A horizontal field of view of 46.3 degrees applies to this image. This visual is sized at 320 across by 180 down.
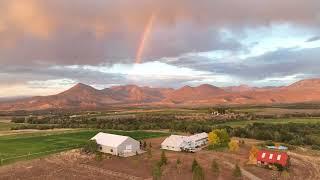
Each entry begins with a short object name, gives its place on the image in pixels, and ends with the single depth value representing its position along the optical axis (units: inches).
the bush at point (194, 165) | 2610.7
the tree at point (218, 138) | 3782.0
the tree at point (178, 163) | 2807.6
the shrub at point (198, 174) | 2409.0
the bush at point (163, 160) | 2805.1
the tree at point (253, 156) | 2989.7
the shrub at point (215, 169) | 2611.2
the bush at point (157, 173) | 2469.6
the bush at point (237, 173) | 2503.4
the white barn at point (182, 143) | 3504.7
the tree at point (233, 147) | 3481.8
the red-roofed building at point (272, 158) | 2859.7
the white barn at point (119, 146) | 3255.4
